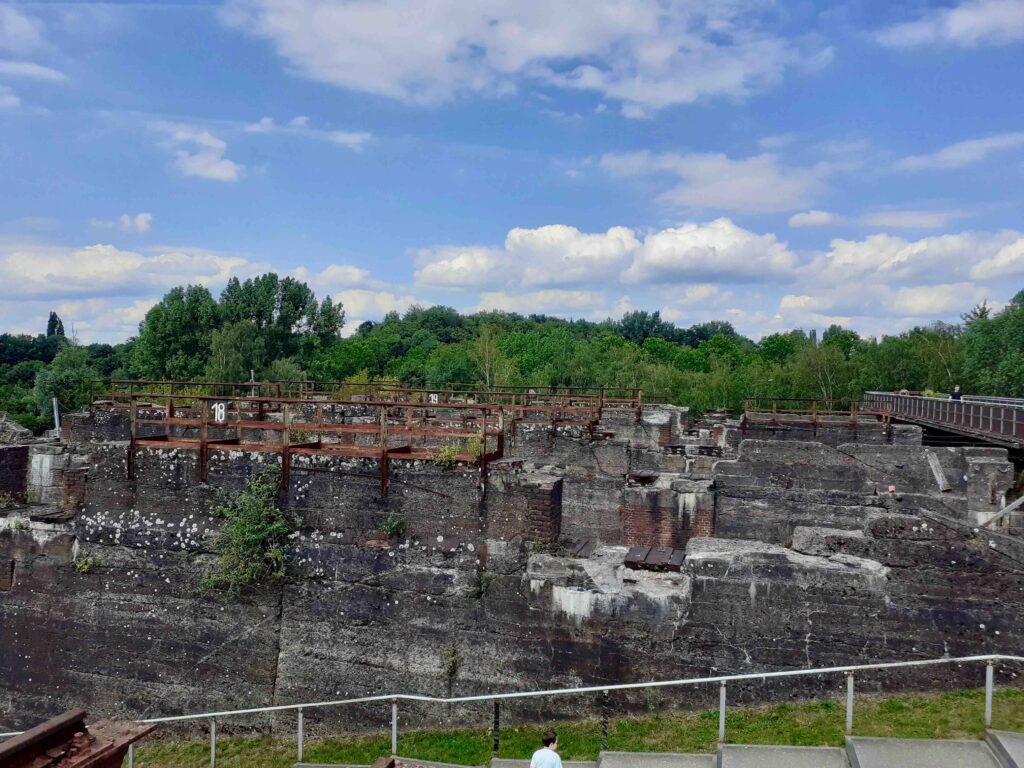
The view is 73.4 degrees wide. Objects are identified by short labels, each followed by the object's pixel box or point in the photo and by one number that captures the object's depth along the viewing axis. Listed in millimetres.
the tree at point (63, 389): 44062
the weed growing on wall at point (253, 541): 8648
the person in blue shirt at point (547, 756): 5344
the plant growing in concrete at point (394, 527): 8434
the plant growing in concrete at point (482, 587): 8078
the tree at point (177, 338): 46462
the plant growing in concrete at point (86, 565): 9148
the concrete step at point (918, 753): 5387
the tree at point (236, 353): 44844
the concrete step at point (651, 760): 6035
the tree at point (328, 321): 52912
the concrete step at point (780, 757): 5691
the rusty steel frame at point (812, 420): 21266
